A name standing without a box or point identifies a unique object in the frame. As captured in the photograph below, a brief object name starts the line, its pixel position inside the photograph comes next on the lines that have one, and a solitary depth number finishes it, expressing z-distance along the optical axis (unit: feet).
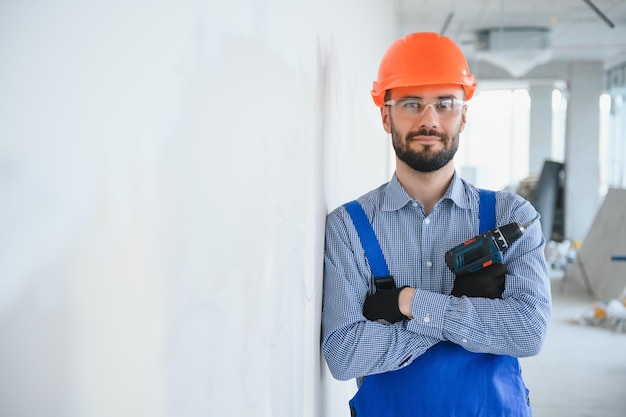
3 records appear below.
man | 5.13
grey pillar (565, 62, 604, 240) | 39.73
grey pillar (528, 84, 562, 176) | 45.98
